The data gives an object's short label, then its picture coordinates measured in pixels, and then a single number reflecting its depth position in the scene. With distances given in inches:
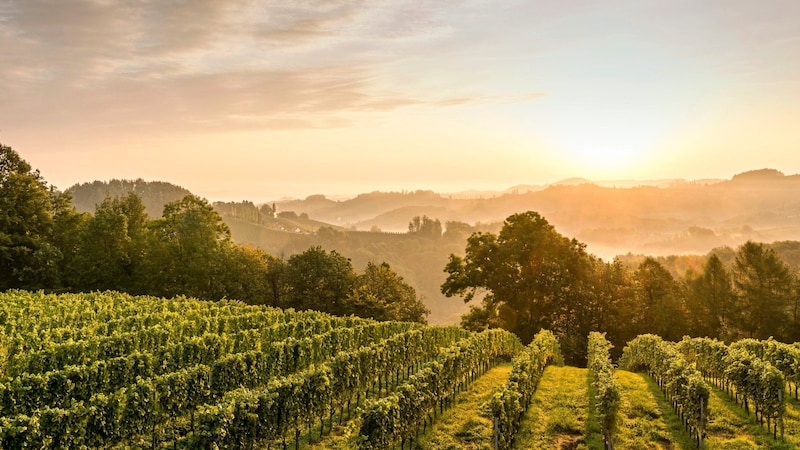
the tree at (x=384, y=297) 2475.4
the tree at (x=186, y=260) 2440.9
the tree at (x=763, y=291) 2273.6
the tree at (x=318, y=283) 2564.0
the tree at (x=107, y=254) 2332.7
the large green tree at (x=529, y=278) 2420.0
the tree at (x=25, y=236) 2244.1
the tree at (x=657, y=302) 2324.1
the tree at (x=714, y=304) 2374.5
